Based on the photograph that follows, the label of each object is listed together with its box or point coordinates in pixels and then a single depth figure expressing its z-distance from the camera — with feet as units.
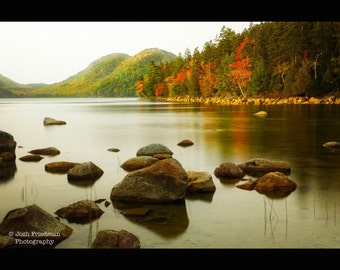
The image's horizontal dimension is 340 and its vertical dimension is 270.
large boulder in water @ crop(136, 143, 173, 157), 51.75
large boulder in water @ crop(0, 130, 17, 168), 51.12
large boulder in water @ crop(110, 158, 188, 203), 31.73
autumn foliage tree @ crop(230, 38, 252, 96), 253.44
